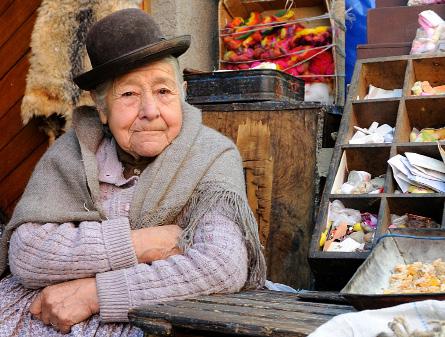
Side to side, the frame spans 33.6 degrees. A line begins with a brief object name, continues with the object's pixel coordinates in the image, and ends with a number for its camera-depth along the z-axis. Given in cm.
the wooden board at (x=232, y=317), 183
